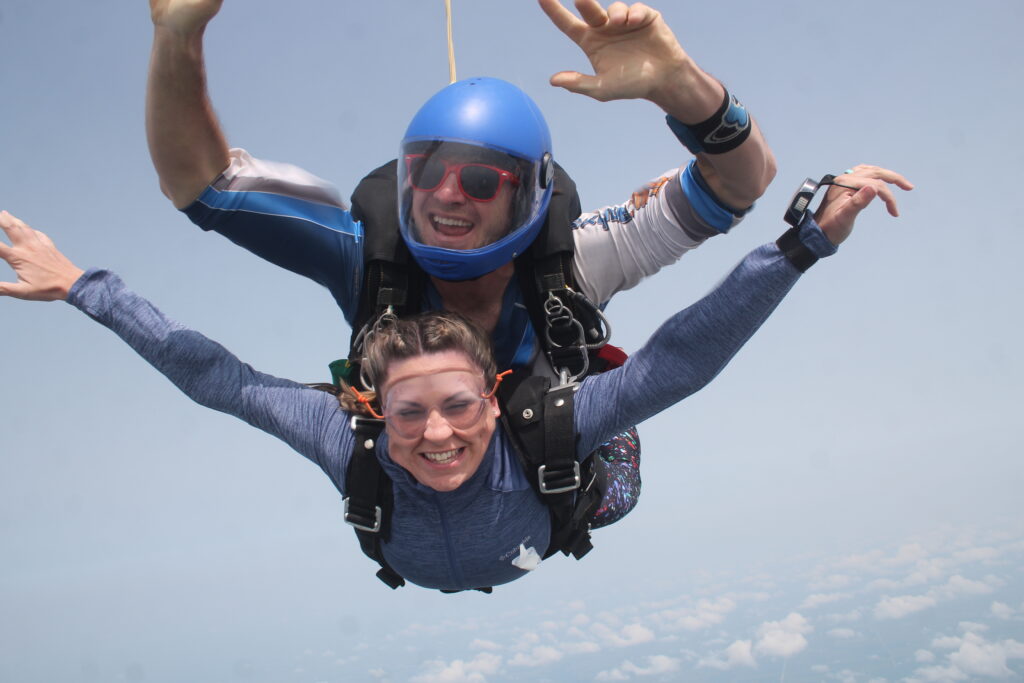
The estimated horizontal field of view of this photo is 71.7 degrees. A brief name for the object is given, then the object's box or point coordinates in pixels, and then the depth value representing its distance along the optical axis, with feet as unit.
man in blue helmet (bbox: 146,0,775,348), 6.74
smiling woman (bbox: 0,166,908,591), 7.29
